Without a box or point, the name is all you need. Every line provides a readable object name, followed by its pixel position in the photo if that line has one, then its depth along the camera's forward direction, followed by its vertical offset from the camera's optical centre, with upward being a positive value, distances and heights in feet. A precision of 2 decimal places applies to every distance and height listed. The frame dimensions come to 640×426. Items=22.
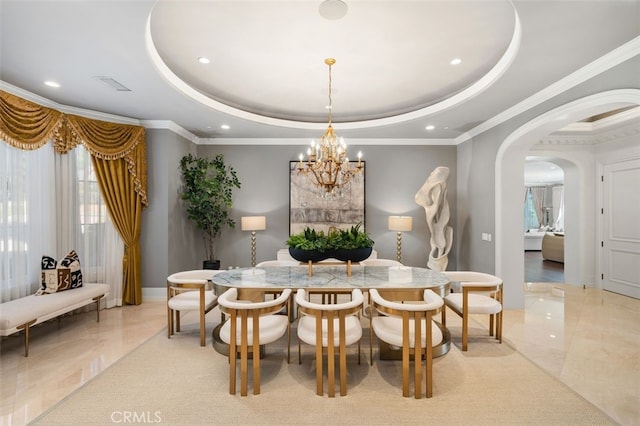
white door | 16.14 -0.97
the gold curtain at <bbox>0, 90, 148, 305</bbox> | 11.44 +2.57
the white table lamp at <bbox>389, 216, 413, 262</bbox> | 17.02 -0.64
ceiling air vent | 10.24 +4.46
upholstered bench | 9.32 -3.11
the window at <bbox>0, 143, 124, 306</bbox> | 10.86 -0.26
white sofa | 37.08 -3.63
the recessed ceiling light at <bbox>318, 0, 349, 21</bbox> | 7.36 +4.95
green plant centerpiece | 10.96 -1.24
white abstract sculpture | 16.16 -0.09
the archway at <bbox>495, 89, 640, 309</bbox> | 14.14 -0.37
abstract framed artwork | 18.75 +0.35
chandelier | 11.22 +2.05
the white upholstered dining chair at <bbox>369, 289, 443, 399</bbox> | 7.48 -3.13
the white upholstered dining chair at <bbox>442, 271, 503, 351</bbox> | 10.13 -3.07
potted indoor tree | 16.25 +1.03
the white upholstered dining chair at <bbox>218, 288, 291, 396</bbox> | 7.62 -3.09
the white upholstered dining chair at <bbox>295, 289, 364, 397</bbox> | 7.55 -3.09
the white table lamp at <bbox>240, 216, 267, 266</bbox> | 17.01 -0.59
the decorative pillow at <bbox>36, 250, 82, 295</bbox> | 11.52 -2.31
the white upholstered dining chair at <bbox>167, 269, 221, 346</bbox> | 10.59 -3.08
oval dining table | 8.82 -2.11
